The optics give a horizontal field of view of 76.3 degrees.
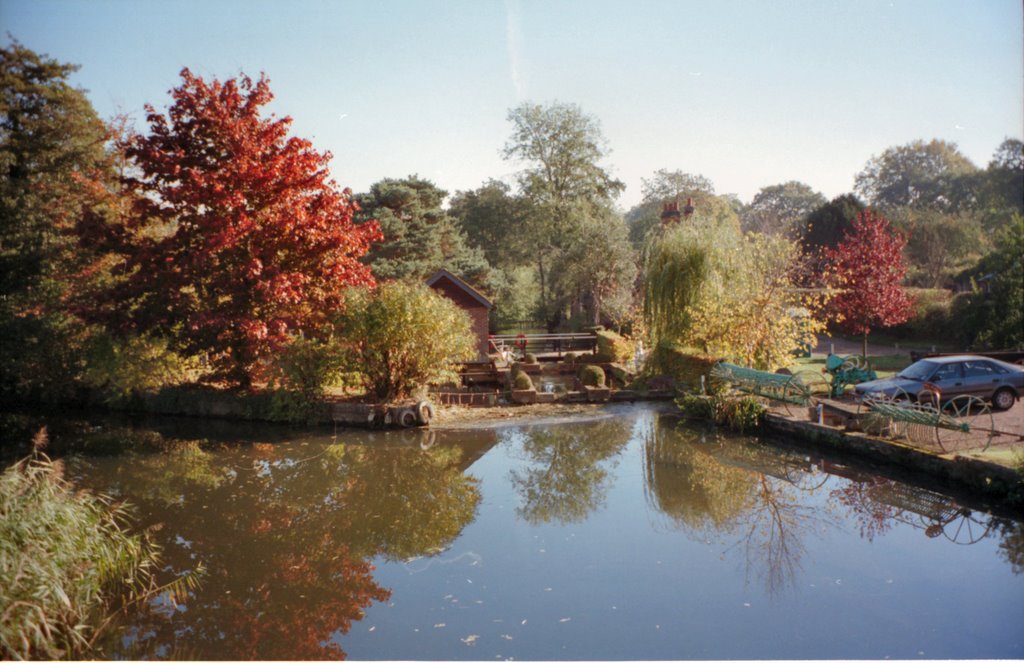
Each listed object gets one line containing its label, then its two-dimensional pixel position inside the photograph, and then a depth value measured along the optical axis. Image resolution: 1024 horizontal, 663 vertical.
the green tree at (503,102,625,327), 32.00
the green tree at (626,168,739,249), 43.28
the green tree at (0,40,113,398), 15.45
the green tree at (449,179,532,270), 36.56
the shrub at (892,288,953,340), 22.16
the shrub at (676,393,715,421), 13.07
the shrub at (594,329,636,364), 20.56
